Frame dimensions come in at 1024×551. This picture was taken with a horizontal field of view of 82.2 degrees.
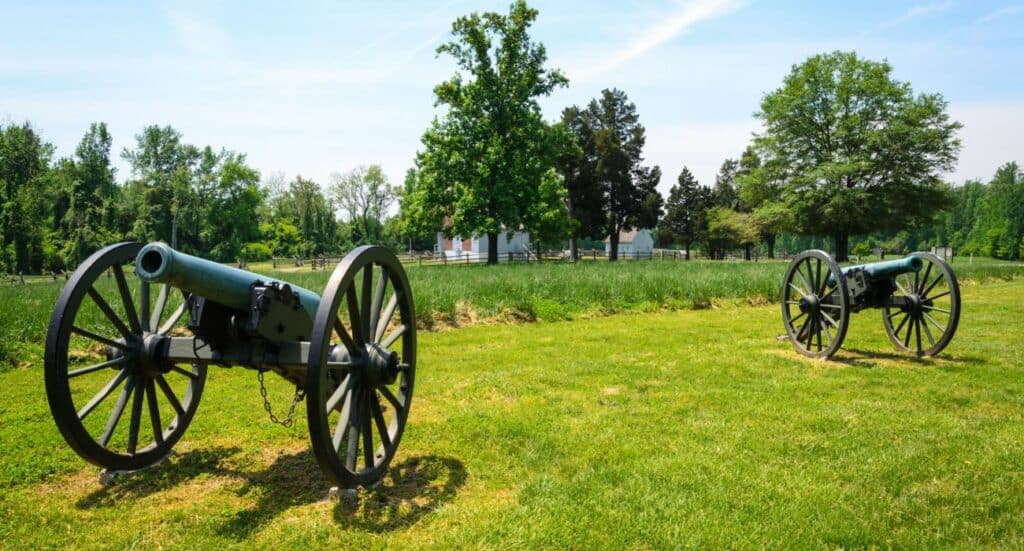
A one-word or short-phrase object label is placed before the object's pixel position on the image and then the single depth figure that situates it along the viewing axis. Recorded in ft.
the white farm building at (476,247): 173.96
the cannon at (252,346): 10.82
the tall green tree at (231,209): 197.77
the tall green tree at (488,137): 102.37
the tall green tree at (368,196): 259.19
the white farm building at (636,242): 244.63
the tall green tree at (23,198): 150.51
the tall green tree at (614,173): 159.22
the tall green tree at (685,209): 200.23
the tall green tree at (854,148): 122.21
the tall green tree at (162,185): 187.42
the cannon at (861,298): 26.23
